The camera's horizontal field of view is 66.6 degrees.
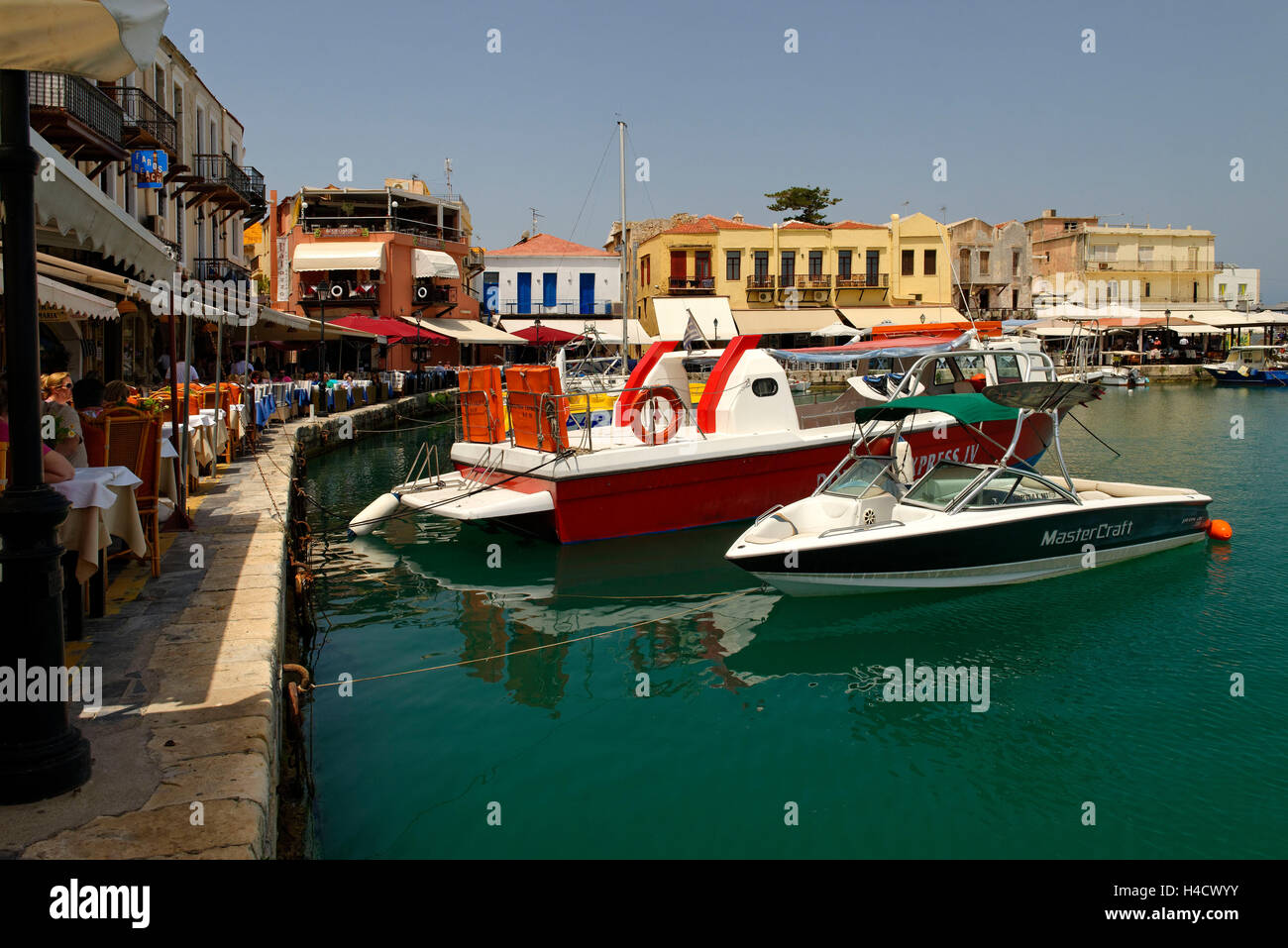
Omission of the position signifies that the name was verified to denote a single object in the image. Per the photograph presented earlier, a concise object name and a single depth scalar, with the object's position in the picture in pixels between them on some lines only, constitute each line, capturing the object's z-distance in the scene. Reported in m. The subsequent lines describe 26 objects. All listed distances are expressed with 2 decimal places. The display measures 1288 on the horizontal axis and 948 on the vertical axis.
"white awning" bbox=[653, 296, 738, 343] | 35.31
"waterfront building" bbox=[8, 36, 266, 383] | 5.96
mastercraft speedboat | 9.73
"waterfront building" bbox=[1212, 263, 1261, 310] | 76.57
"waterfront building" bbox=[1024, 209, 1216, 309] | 71.69
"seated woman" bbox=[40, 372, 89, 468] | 6.34
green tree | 59.09
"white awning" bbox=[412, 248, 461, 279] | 46.94
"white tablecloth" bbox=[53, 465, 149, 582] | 5.91
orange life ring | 13.12
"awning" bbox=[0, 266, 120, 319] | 7.47
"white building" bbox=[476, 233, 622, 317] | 54.94
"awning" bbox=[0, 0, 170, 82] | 3.68
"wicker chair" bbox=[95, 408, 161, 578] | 7.28
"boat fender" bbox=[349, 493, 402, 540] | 12.23
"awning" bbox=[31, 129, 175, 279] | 5.10
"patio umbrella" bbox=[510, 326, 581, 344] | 45.41
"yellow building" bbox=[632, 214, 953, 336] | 53.59
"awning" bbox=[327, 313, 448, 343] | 31.53
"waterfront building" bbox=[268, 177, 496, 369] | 45.25
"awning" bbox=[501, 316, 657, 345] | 38.77
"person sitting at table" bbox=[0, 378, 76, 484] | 5.77
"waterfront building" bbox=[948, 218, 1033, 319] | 62.09
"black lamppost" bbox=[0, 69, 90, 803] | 3.80
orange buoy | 12.62
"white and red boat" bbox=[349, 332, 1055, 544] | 12.23
